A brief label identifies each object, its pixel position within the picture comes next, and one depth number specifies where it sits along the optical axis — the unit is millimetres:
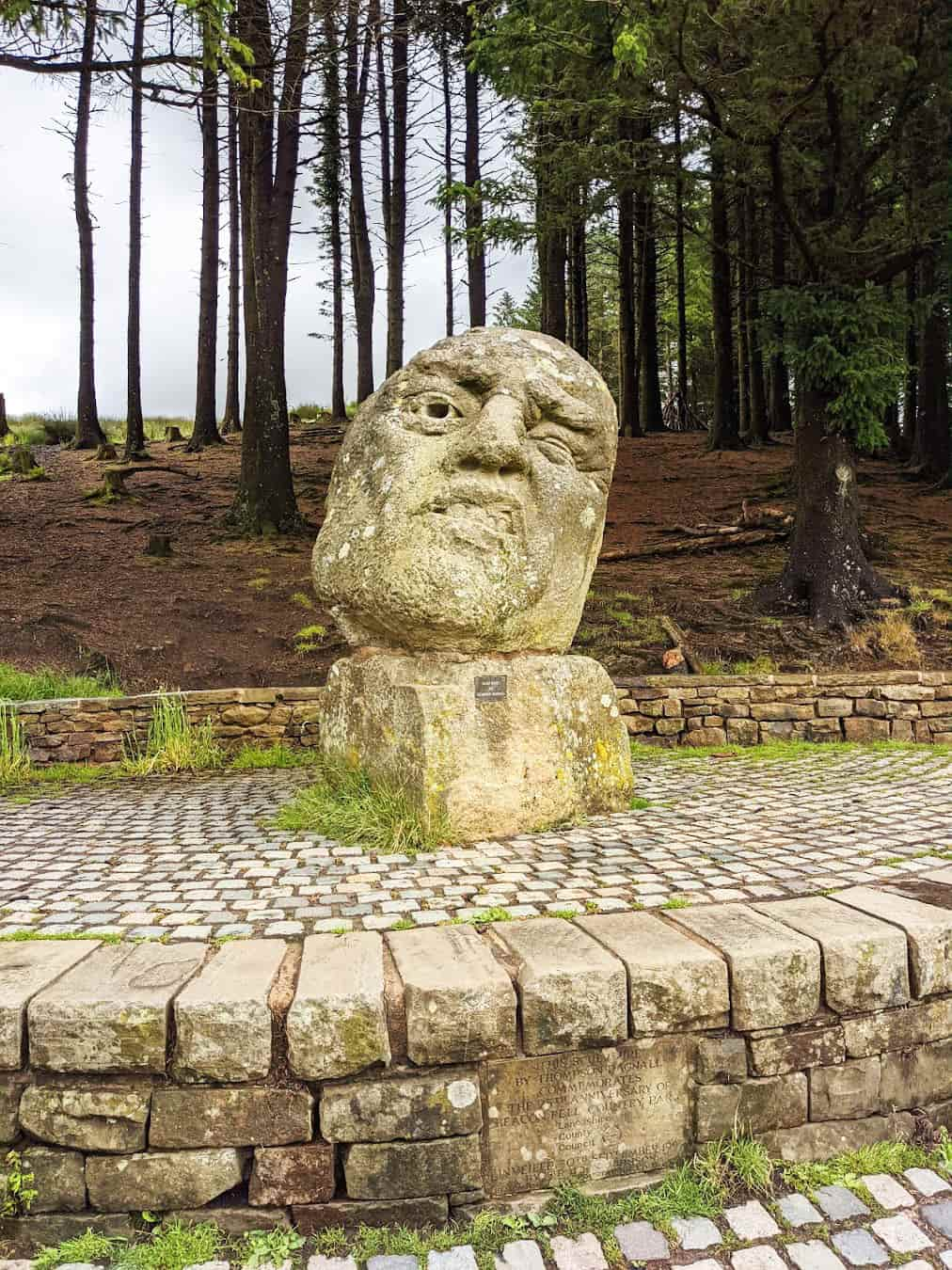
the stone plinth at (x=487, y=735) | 3717
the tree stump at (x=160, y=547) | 10039
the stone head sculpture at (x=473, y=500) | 3875
